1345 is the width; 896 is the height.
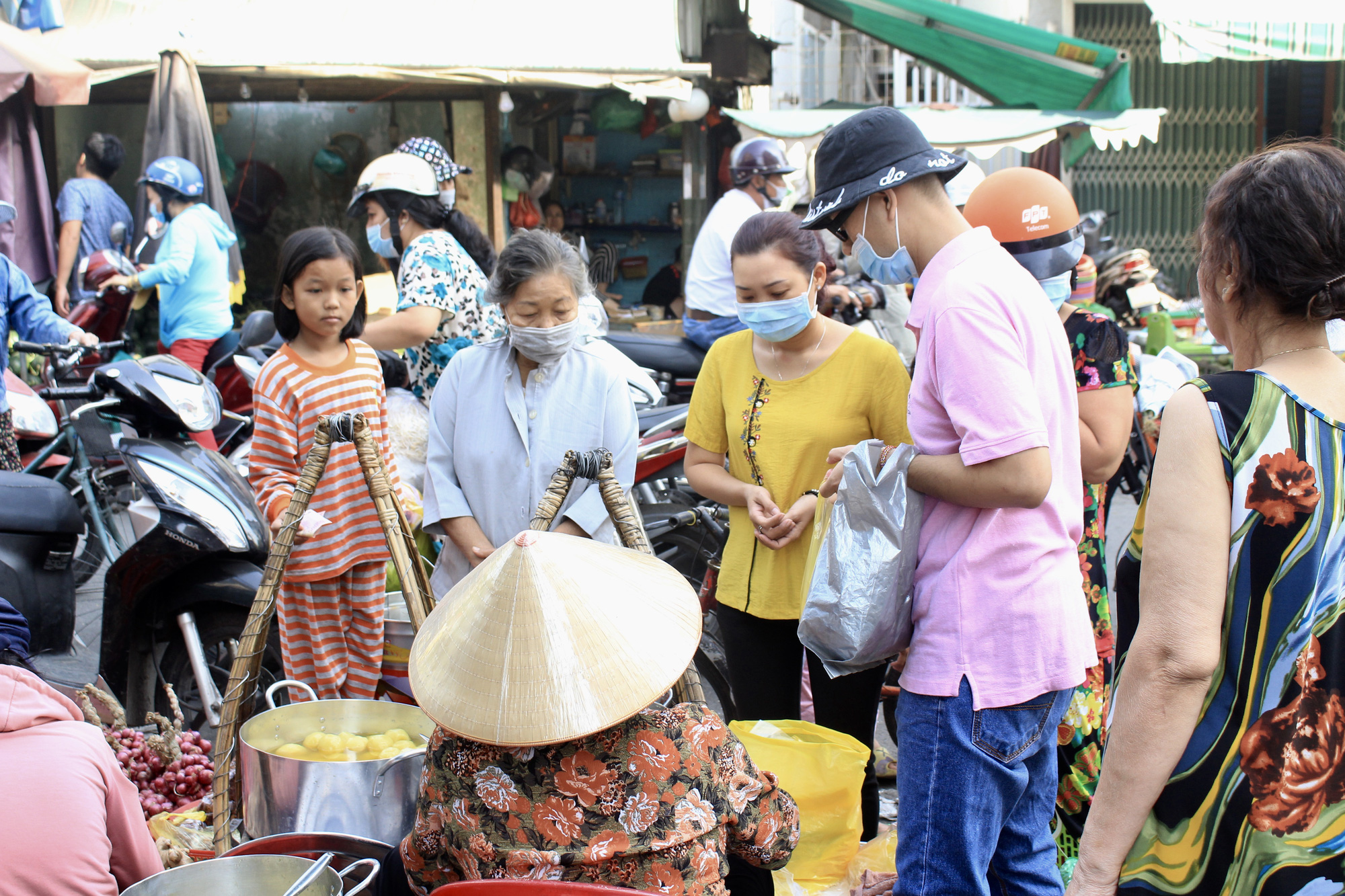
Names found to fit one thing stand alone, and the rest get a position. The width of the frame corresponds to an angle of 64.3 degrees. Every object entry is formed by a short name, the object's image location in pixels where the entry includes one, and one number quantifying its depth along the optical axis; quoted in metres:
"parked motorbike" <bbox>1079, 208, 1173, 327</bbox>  7.18
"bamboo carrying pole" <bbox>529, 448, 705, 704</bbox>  2.16
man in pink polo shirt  1.76
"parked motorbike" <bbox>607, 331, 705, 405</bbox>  5.32
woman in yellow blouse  2.54
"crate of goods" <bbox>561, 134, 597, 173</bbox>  11.70
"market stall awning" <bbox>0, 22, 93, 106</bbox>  7.30
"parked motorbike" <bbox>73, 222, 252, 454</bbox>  5.99
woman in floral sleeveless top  1.32
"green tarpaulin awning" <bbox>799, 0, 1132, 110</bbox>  9.62
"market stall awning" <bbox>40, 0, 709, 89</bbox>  8.36
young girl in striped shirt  3.00
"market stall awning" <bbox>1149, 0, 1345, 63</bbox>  8.53
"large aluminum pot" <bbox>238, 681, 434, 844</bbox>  2.07
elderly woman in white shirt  2.74
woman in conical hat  1.59
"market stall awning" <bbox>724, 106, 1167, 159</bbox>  8.50
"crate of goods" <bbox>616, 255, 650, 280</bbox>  12.30
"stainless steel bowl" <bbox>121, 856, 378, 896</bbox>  1.76
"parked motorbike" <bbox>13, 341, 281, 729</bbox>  3.23
